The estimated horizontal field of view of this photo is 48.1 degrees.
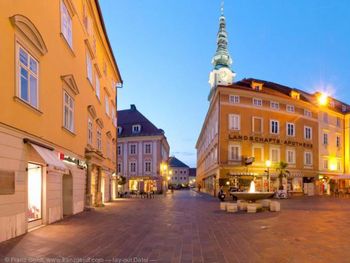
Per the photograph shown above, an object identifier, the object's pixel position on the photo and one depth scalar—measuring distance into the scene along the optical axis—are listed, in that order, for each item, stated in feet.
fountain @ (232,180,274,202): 75.27
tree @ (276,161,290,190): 155.03
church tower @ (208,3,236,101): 303.48
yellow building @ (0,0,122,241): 36.94
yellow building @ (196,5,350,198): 155.12
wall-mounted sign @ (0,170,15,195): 35.19
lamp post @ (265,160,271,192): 147.84
